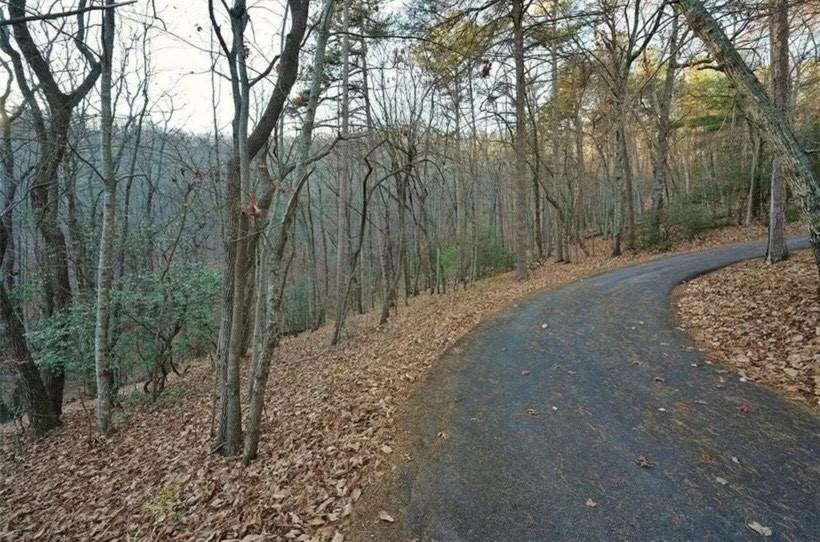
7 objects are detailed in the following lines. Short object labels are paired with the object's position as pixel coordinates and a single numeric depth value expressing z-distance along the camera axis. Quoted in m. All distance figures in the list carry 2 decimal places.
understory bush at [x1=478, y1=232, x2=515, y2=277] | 20.23
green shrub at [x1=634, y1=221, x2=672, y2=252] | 15.27
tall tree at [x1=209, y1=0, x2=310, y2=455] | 4.46
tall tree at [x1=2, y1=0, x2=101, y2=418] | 7.27
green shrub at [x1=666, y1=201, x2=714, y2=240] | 15.92
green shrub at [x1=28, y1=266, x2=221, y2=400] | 7.93
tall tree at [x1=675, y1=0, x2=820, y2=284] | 5.10
